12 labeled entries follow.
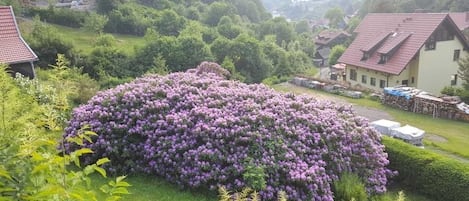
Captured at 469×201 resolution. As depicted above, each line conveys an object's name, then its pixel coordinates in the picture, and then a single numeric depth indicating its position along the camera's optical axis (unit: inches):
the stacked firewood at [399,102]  975.0
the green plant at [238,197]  123.9
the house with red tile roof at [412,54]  1186.0
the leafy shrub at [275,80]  1345.1
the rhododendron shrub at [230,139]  338.0
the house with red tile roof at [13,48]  733.9
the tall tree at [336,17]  4859.3
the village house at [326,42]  2842.0
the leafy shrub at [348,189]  349.7
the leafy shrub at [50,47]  1116.5
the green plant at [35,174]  120.3
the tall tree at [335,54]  2158.0
